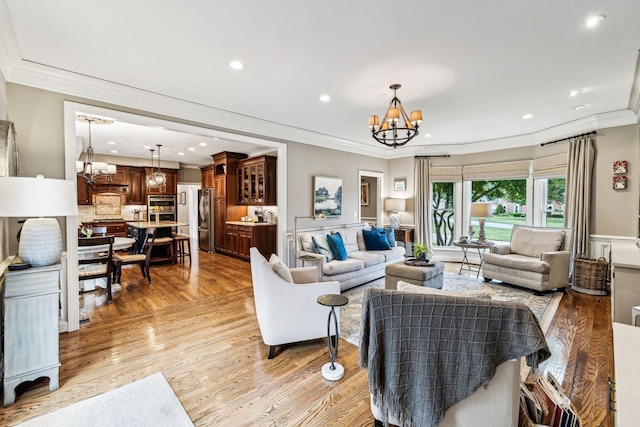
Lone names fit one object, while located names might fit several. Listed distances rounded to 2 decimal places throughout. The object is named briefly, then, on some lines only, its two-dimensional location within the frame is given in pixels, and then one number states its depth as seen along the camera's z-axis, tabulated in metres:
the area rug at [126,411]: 1.84
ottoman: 3.98
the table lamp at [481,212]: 5.43
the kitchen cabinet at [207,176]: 8.34
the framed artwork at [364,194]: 8.44
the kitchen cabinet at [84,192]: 7.59
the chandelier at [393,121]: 3.10
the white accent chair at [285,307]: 2.61
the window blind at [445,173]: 6.69
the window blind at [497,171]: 5.89
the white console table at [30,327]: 2.04
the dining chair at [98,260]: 3.74
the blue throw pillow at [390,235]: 5.87
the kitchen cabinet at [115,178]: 7.88
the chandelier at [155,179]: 7.12
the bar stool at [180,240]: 6.45
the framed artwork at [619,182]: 4.45
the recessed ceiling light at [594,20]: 2.16
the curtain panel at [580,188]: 4.73
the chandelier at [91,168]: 5.42
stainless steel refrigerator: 8.13
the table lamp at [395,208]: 7.06
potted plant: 4.20
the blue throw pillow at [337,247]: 4.75
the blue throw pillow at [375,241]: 5.62
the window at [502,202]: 6.10
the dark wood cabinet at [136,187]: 8.39
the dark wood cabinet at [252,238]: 6.56
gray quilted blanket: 1.35
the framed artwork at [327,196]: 5.74
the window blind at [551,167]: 5.19
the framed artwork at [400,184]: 7.21
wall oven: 8.60
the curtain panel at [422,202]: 6.85
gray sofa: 4.37
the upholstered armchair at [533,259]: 4.41
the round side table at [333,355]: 2.33
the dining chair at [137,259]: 4.73
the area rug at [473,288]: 3.30
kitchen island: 5.22
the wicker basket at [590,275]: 4.34
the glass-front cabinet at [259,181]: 6.72
